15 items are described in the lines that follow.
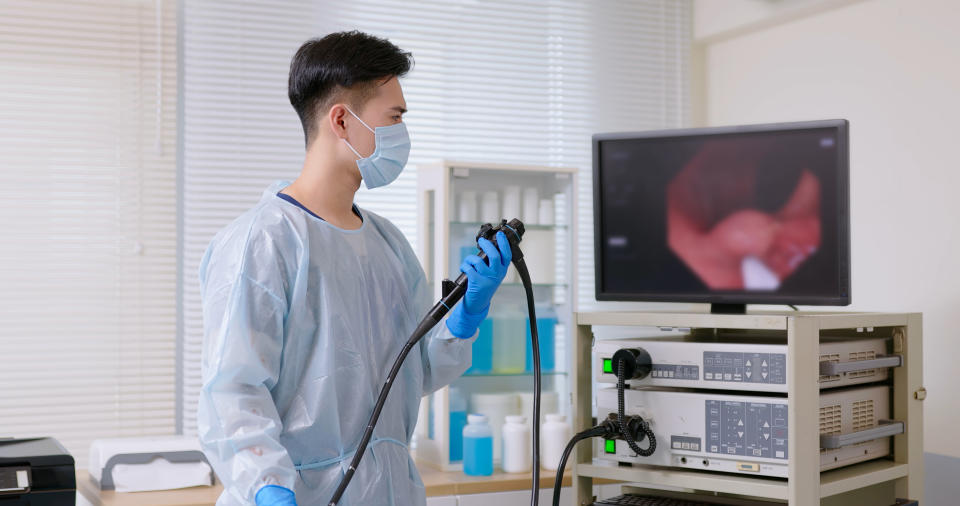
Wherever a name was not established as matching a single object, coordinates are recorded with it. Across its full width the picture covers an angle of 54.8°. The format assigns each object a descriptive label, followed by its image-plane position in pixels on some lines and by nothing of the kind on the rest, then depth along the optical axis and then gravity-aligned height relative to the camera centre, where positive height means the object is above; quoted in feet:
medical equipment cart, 5.56 -0.91
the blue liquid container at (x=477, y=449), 8.13 -1.52
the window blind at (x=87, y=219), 8.71 +0.53
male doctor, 4.46 -0.19
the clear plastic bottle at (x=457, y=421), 8.56 -1.35
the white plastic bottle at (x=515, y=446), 8.29 -1.52
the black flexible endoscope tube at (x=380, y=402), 4.62 -0.65
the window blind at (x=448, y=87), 9.35 +2.15
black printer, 6.37 -1.42
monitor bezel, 5.94 +0.35
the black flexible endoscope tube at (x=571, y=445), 5.98 -1.10
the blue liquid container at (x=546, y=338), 9.01 -0.59
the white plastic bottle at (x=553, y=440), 8.35 -1.47
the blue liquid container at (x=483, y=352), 8.76 -0.71
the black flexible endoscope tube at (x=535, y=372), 5.07 -0.53
